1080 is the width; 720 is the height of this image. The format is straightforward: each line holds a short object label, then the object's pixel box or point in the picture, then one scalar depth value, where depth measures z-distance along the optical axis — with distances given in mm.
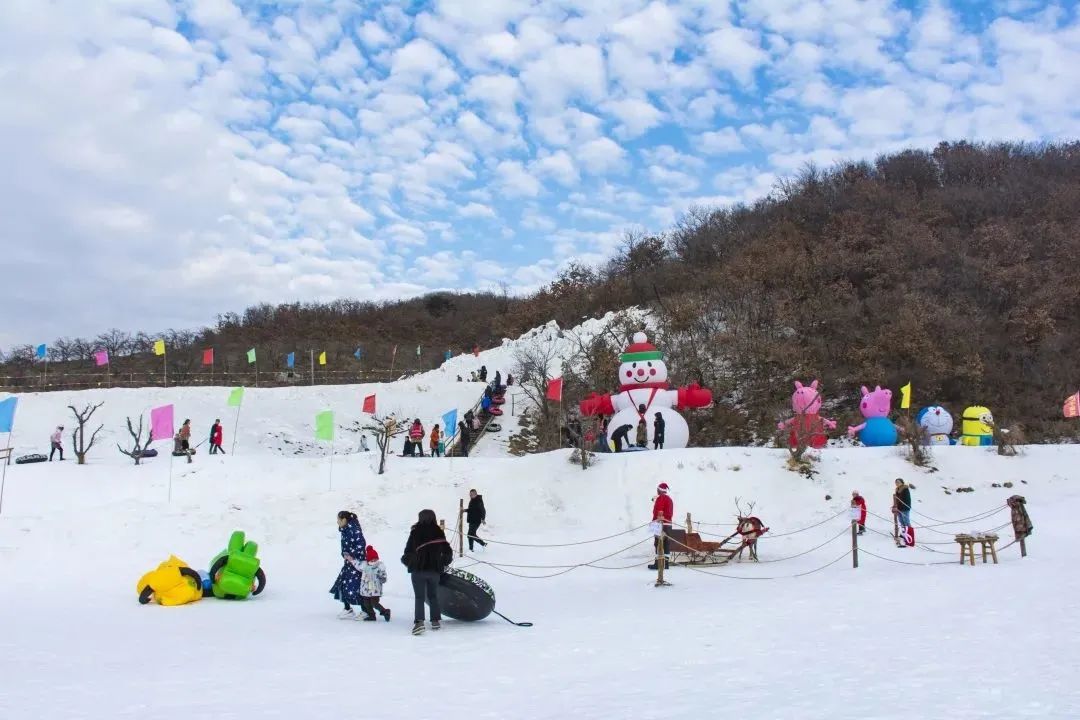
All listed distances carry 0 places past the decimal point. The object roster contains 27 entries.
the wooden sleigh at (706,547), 13469
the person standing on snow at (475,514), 14879
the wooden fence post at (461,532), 14422
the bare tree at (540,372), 25812
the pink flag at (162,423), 17156
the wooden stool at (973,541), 12180
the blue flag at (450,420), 20844
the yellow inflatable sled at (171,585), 10078
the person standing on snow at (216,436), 21500
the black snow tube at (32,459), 20578
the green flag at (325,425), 18188
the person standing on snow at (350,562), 9258
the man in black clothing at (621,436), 20969
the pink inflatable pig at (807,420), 18688
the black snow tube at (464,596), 8617
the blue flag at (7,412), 15145
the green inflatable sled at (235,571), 10492
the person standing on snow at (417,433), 23156
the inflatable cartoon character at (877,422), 21078
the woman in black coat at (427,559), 8234
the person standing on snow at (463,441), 24109
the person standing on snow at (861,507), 14641
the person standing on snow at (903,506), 14500
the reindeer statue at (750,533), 13727
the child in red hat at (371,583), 8969
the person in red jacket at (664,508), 12825
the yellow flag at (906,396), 20781
